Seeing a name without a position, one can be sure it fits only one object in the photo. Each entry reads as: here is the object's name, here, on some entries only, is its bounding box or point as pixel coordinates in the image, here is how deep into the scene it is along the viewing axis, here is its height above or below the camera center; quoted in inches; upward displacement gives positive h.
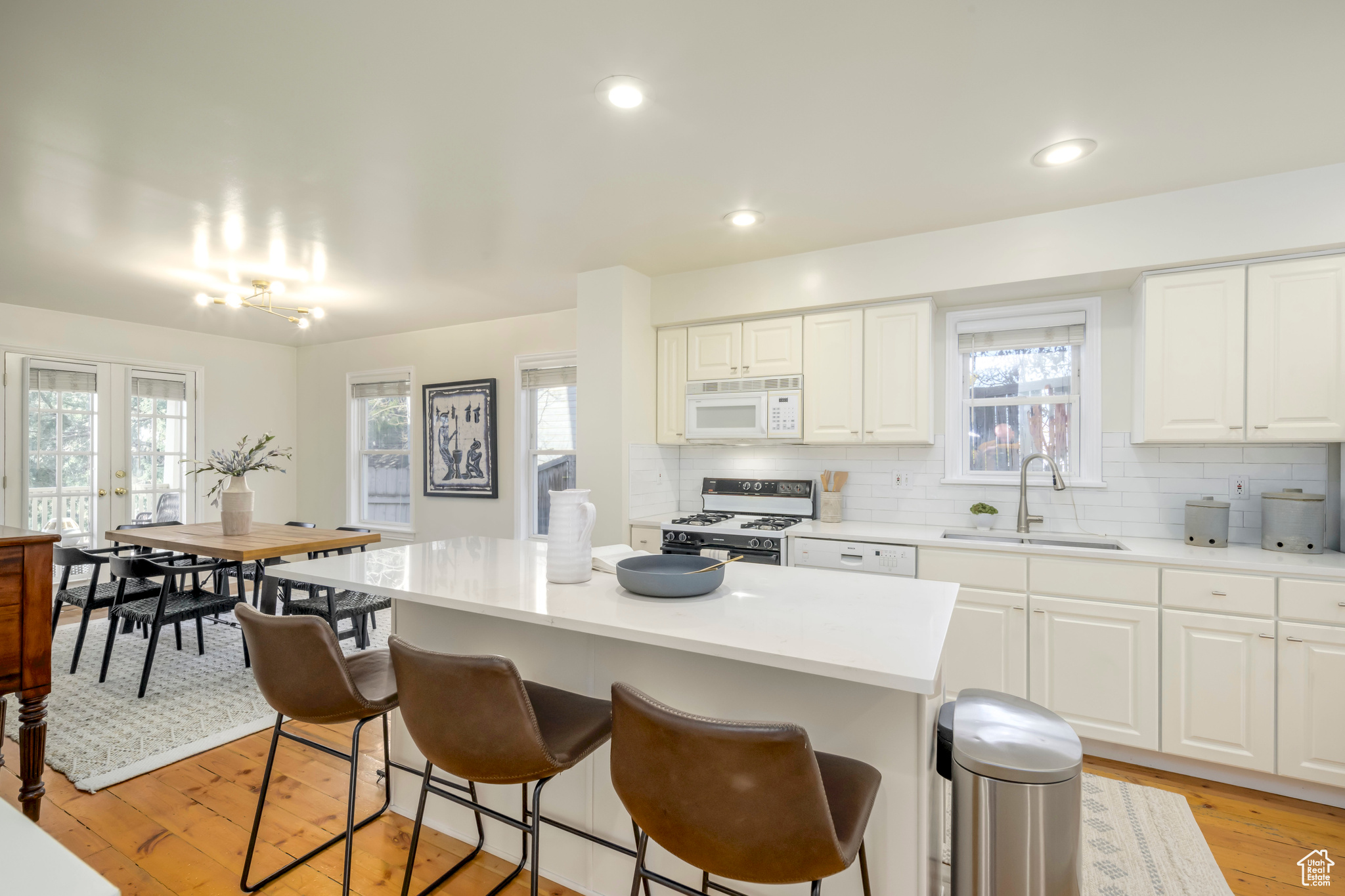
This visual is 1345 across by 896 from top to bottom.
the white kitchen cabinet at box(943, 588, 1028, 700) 113.3 -35.6
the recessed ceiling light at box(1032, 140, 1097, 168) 92.4 +44.1
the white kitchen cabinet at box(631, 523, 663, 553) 150.3 -22.1
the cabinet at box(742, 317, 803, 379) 147.3 +23.5
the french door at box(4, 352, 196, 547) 195.5 -0.2
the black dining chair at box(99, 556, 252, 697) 137.6 -36.5
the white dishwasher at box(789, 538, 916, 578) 123.7 -22.1
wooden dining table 135.6 -23.3
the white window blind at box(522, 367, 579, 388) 207.9 +23.0
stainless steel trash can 52.3 -30.3
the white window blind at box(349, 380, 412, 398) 243.8 +22.0
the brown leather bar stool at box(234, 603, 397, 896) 67.9 -25.4
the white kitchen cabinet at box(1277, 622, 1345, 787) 93.0 -37.7
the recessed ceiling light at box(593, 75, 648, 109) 77.9 +44.6
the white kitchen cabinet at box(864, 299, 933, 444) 133.6 +16.0
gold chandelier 157.3 +38.9
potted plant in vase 164.7 -13.7
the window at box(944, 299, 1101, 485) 131.5 +12.1
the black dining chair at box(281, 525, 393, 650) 139.6 -37.4
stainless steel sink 115.4 -18.3
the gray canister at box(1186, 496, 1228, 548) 111.0 -13.2
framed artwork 220.4 +1.9
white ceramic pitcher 77.2 -11.9
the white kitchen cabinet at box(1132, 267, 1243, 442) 108.0 +16.2
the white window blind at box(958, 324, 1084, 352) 132.8 +23.8
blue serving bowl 68.1 -14.7
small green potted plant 134.6 -14.1
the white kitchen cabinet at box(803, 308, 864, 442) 140.8 +15.9
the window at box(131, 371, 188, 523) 221.0 -0.4
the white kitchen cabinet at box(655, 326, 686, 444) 161.6 +15.2
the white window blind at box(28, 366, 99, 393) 198.1 +20.3
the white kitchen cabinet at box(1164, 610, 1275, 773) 97.1 -37.7
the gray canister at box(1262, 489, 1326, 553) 103.7 -12.1
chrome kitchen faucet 126.3 -9.7
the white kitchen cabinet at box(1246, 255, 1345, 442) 101.7 +16.2
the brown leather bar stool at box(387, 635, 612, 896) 56.1 -25.4
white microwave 147.0 +8.9
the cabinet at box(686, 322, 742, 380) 154.6 +23.4
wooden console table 75.4 -23.7
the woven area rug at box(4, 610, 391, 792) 107.8 -53.2
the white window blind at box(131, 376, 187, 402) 221.5 +19.9
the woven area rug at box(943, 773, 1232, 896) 78.3 -53.7
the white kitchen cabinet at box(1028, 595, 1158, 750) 104.4 -37.1
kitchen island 55.4 -22.5
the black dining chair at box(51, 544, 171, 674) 144.9 -35.8
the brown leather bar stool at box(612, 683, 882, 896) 43.3 -25.1
